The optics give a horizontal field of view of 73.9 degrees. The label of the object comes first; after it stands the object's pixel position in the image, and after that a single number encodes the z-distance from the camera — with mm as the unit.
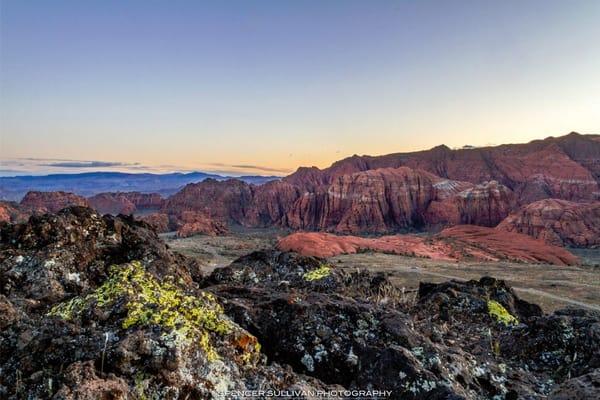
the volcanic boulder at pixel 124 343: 2928
